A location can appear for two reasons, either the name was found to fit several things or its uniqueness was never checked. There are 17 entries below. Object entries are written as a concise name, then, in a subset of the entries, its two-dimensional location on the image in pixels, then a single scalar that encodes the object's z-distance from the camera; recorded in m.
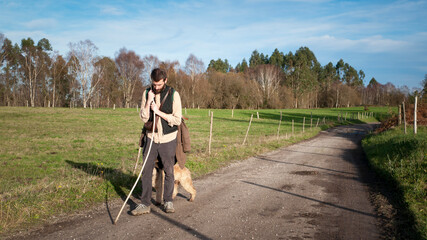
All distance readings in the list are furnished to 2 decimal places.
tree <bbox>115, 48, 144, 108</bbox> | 66.19
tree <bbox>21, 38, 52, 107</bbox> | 58.06
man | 4.79
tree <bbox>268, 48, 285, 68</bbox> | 106.36
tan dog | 5.37
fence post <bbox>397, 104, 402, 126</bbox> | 20.89
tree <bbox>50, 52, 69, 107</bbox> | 61.61
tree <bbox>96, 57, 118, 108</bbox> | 64.88
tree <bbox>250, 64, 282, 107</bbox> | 80.43
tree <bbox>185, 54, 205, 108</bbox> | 73.19
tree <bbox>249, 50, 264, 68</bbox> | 116.54
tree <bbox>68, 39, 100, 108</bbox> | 55.03
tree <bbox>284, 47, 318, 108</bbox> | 88.38
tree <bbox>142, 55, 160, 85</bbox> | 68.88
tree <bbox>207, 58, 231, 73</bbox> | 109.99
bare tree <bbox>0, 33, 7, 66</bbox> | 51.75
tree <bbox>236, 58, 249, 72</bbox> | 120.56
